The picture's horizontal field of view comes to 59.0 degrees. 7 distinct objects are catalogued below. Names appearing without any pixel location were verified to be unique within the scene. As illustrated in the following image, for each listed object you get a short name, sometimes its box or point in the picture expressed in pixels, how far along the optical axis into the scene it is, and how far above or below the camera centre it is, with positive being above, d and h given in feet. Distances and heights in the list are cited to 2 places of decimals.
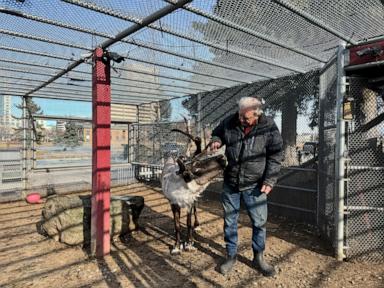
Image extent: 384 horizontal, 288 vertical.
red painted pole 15.15 -0.74
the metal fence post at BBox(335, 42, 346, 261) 14.28 -0.61
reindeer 14.44 -1.74
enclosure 12.47 +2.75
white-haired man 12.85 -1.05
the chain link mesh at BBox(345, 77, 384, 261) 14.35 -1.64
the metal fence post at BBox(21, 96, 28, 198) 29.68 -0.77
